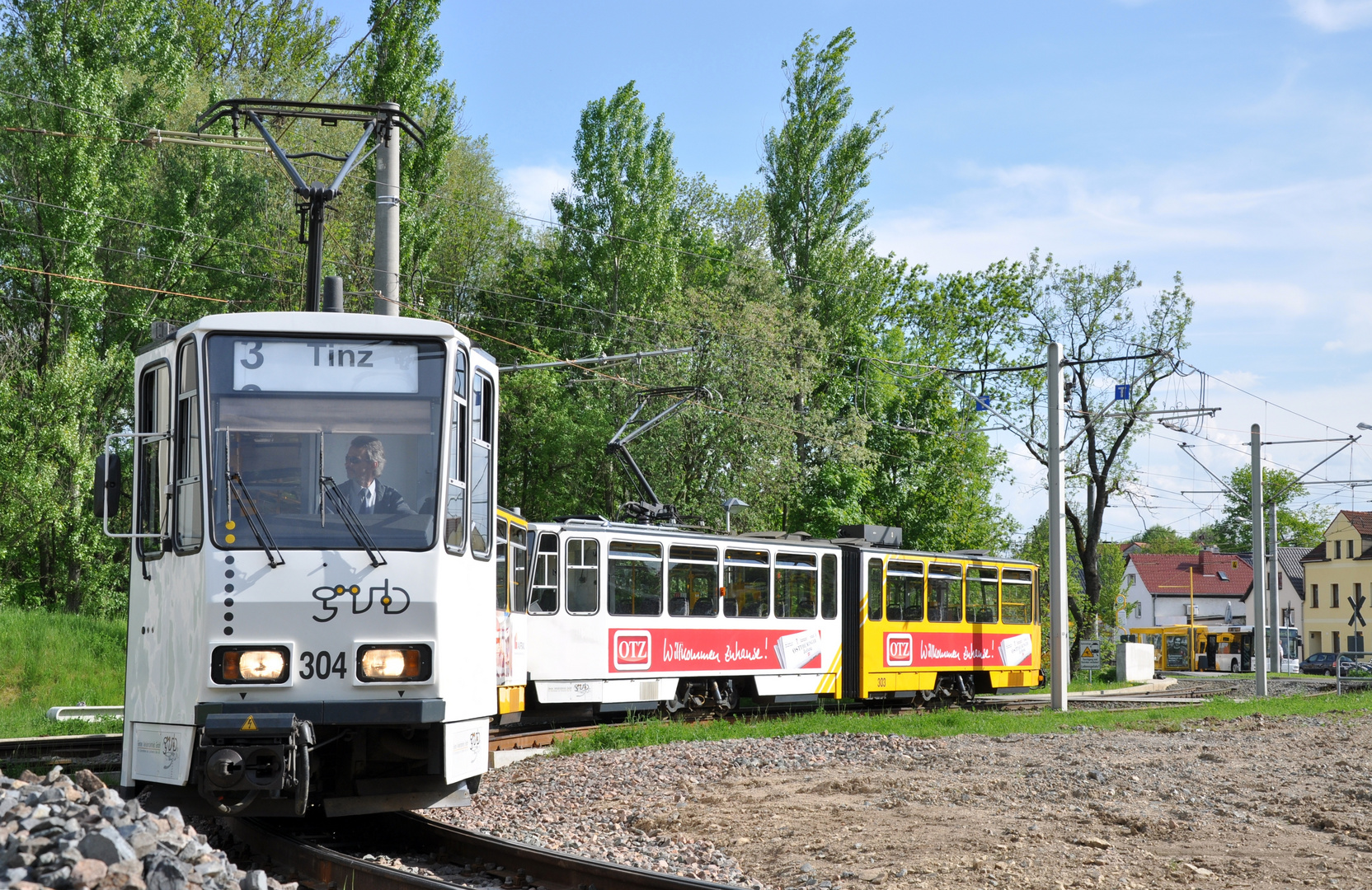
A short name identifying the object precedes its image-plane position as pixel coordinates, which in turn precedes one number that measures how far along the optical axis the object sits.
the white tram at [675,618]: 17.58
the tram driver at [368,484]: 7.74
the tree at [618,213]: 37.47
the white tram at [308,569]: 7.43
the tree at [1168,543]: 124.88
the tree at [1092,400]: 42.78
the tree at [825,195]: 40.22
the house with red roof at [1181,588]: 95.19
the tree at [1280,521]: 85.12
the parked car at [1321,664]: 57.16
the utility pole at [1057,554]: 23.25
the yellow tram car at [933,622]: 22.11
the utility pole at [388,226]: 14.63
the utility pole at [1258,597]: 29.16
